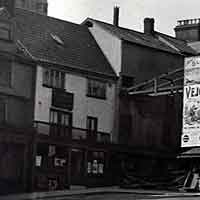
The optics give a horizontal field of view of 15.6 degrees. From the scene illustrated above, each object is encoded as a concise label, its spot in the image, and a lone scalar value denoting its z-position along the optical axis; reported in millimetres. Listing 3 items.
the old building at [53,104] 55812
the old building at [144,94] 64375
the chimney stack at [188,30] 85812
